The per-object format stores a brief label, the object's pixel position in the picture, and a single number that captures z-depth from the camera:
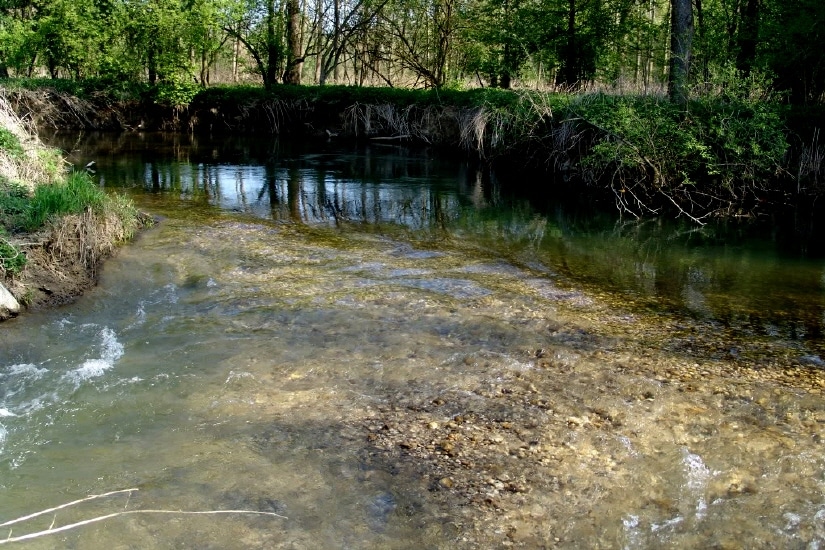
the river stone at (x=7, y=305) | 6.49
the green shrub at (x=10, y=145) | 8.94
